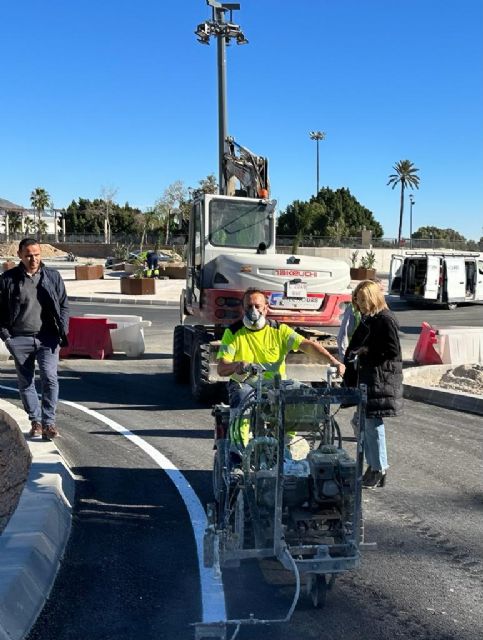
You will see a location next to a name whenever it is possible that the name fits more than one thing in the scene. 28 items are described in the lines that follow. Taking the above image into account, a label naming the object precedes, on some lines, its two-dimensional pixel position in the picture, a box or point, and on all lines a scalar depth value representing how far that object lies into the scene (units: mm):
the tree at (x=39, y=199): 99875
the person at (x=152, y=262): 37075
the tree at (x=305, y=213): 74419
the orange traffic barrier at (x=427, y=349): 12117
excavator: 9047
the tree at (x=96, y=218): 94450
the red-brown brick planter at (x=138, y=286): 29766
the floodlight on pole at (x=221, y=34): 20703
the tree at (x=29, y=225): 99656
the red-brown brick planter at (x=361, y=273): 36438
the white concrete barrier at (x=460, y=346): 12086
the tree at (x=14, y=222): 101688
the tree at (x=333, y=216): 76562
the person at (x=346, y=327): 8336
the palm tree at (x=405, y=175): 95062
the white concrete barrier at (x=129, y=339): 13414
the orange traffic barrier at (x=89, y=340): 13133
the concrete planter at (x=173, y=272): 39469
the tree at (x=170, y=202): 62772
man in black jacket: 6516
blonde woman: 5535
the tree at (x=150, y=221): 64938
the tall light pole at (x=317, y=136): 84500
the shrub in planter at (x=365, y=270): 36547
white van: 27594
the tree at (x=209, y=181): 57078
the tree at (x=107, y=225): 75044
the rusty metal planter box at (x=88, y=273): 38281
